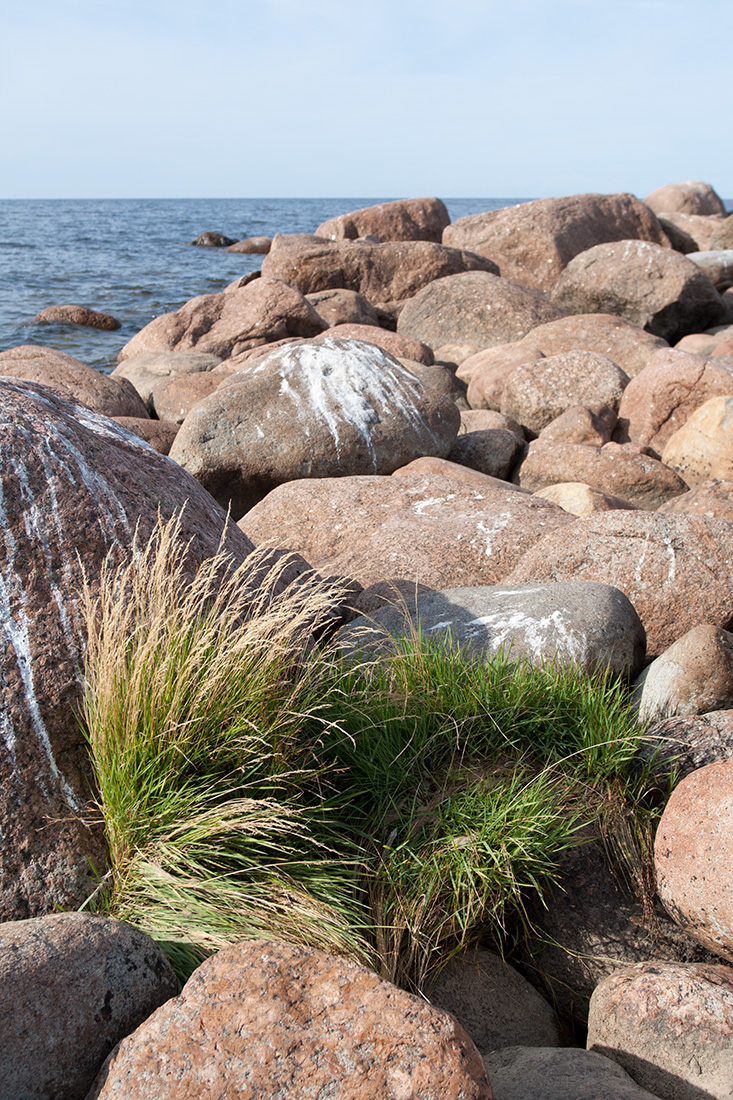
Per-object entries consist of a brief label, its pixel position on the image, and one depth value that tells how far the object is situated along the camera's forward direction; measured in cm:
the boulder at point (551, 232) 1744
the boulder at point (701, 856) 290
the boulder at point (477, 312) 1451
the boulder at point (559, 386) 1023
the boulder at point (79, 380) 1033
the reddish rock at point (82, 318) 2045
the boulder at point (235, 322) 1380
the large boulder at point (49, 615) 299
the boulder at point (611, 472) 819
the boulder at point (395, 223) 2155
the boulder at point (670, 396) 952
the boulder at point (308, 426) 826
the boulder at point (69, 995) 227
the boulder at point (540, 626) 414
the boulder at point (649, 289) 1432
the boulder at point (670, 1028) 252
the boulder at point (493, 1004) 288
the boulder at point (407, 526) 572
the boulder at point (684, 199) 2869
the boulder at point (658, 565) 479
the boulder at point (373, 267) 1744
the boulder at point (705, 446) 844
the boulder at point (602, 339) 1199
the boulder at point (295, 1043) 205
